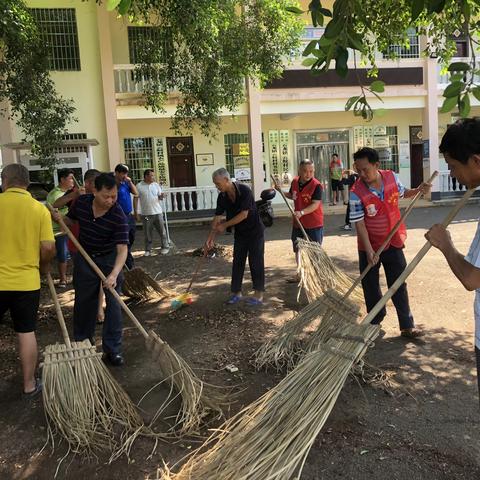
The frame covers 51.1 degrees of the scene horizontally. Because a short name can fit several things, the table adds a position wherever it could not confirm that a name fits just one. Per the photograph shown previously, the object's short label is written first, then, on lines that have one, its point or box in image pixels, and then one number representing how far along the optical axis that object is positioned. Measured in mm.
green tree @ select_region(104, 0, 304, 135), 8094
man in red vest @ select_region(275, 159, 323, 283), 6289
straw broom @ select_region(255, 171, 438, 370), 3766
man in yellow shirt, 3521
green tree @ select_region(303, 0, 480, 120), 2539
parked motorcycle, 9750
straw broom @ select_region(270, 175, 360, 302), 5009
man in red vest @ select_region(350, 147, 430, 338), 4312
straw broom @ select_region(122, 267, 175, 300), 5965
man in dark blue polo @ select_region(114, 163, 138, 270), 7477
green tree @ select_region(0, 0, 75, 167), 7867
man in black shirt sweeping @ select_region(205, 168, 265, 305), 5492
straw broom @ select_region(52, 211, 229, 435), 3201
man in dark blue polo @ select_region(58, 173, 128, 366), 4062
